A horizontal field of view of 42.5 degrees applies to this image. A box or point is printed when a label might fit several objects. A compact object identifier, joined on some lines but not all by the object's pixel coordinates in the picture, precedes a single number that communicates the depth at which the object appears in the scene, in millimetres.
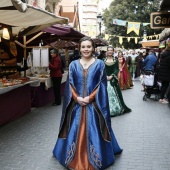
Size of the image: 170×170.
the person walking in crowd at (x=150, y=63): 8224
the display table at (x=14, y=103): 5171
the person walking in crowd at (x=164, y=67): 7070
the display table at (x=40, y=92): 6899
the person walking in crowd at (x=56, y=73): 6952
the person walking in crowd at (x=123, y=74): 10200
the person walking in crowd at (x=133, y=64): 14117
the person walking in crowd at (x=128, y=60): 14011
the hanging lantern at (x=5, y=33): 6062
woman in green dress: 5804
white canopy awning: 4372
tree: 24353
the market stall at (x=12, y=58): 4686
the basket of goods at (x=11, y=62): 6842
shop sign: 6745
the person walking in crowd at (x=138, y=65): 14733
